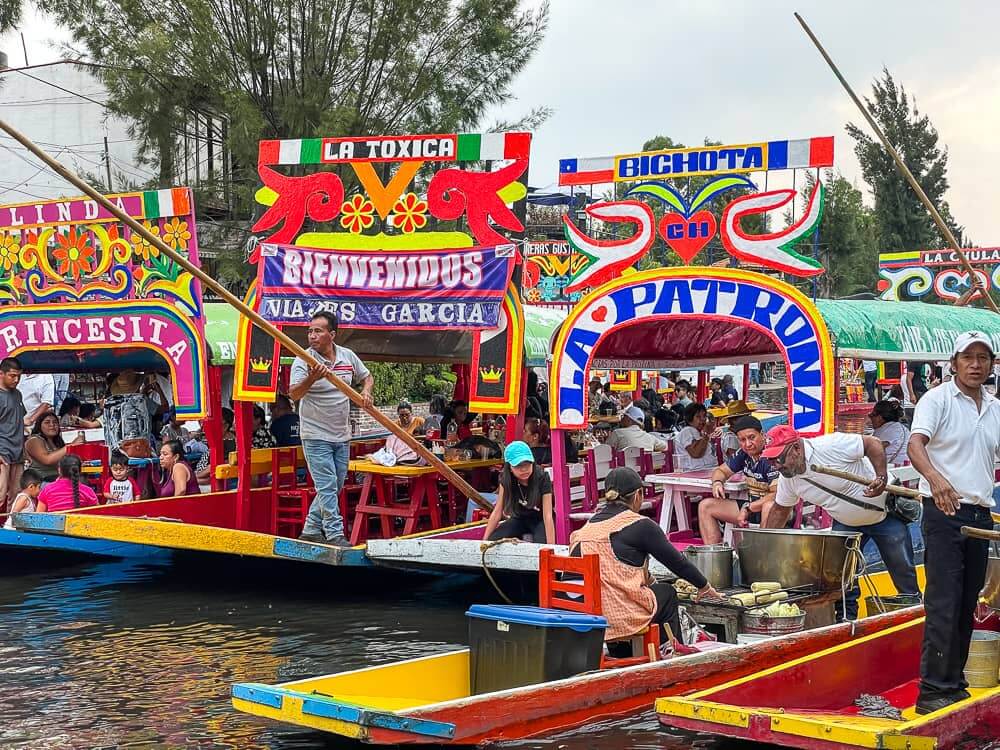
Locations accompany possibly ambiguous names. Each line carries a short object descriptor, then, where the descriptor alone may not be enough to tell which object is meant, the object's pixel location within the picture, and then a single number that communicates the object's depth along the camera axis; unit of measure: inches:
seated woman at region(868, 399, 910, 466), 493.4
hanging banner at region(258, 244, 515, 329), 435.2
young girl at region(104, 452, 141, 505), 513.3
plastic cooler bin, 272.2
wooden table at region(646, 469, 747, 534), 419.2
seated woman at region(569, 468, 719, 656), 291.7
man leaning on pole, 420.2
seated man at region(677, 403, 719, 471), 511.5
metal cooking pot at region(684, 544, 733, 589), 342.6
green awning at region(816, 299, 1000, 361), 410.9
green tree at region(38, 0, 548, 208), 952.3
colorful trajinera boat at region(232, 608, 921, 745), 247.0
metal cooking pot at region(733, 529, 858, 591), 329.4
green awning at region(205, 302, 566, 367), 584.1
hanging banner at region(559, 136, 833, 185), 398.0
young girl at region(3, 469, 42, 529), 490.9
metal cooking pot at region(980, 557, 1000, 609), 297.9
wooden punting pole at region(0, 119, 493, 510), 326.3
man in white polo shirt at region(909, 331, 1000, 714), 249.4
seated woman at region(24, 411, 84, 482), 531.2
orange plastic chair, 281.0
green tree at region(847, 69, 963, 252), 1843.0
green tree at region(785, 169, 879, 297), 1743.4
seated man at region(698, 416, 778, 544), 378.3
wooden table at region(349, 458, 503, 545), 458.9
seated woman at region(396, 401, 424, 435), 620.1
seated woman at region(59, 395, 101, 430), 671.8
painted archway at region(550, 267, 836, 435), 374.9
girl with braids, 492.7
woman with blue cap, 385.4
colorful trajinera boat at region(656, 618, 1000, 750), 234.7
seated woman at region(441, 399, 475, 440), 564.1
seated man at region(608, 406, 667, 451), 519.8
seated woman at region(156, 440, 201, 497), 515.5
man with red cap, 324.5
